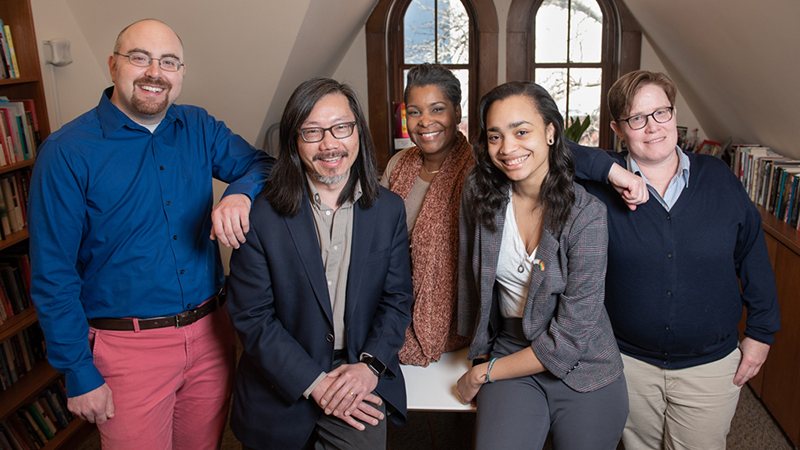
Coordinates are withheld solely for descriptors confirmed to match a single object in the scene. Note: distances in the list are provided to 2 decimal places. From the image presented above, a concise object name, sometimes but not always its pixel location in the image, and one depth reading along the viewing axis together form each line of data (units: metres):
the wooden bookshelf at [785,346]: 2.48
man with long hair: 1.65
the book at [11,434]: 2.36
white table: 1.84
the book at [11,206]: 2.31
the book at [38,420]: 2.46
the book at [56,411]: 2.53
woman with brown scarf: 1.96
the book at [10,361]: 2.38
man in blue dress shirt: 1.58
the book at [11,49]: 2.30
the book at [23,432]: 2.41
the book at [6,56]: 2.27
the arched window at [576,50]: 4.68
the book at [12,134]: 2.25
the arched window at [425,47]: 4.75
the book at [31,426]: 2.44
